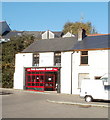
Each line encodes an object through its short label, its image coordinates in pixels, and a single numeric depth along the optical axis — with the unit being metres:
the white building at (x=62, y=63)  27.12
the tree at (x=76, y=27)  68.84
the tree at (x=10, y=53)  35.51
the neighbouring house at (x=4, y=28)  73.31
